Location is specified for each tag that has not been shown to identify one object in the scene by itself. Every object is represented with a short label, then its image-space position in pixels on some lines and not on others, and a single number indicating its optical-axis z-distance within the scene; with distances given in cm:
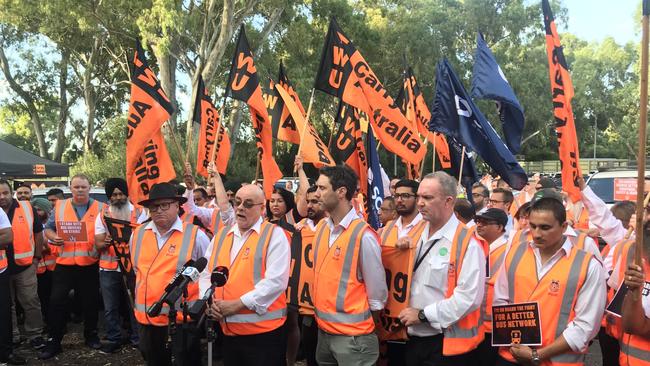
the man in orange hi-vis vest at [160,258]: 460
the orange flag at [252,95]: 759
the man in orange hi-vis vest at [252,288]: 405
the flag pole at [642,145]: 281
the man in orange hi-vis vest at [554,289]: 338
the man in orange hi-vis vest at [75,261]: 677
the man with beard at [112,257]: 670
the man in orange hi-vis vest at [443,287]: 362
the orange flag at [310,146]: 697
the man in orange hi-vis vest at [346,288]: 387
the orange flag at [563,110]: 523
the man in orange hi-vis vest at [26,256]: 689
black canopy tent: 1409
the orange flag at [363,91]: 707
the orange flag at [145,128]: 667
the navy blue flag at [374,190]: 603
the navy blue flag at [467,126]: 580
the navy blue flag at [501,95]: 692
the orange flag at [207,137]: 844
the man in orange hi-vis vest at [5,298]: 602
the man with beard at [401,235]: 398
